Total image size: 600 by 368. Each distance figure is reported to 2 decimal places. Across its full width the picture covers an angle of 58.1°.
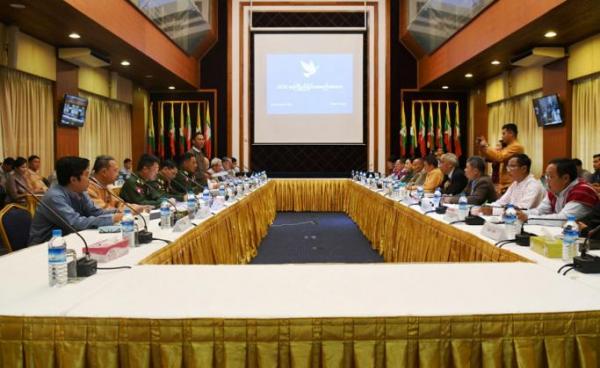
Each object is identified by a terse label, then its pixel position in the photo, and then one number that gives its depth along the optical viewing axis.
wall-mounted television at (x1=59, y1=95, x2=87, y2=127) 7.18
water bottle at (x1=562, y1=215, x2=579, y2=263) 1.94
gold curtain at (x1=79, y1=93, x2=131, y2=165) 8.46
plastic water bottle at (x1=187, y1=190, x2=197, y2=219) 3.28
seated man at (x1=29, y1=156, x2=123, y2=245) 2.65
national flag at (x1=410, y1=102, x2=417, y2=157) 10.95
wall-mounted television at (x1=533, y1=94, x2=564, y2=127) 7.00
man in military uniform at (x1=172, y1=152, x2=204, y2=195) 5.20
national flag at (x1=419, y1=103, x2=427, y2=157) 10.88
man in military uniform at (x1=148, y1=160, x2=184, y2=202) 4.77
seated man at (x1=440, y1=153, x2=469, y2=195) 4.90
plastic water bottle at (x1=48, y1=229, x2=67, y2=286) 1.56
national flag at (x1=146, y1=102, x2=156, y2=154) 10.74
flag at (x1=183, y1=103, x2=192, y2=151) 10.88
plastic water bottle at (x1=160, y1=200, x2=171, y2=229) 2.84
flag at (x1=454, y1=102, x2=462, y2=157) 10.87
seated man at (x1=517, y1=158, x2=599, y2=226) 2.85
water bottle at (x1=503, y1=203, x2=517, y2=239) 2.43
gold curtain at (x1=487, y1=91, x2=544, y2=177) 8.14
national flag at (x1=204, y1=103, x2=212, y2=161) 10.93
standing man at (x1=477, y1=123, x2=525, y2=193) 4.84
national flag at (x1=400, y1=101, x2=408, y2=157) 10.91
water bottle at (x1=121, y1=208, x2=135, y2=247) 2.21
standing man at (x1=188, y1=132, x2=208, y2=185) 6.14
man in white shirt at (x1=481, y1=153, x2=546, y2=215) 3.72
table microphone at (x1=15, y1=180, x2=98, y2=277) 1.68
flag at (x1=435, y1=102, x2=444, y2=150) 10.91
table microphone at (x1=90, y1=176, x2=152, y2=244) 2.32
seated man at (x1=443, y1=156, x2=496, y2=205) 4.30
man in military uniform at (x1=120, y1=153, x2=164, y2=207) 4.22
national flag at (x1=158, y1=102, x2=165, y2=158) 10.91
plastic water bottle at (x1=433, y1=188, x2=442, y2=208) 4.34
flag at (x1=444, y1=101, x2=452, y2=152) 10.84
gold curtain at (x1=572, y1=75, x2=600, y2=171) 6.52
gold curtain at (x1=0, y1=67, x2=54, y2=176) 6.32
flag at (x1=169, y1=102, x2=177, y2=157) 10.91
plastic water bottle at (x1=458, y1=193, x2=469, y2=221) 3.23
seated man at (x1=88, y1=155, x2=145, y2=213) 3.50
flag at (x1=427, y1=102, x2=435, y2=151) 10.90
